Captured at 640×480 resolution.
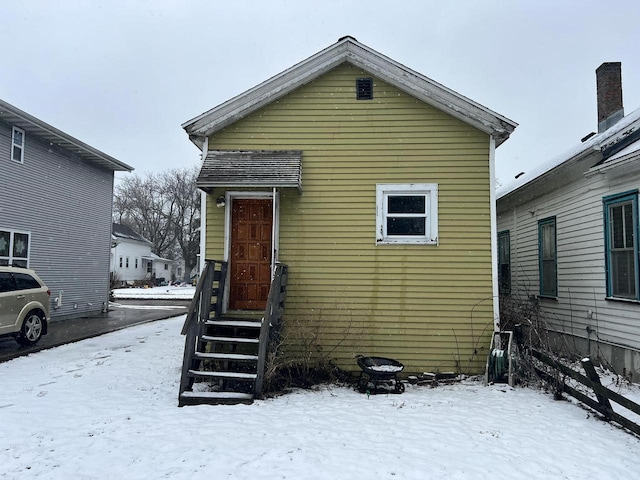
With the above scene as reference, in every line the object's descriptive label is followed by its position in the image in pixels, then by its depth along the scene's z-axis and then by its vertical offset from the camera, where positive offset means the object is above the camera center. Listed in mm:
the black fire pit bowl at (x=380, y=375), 6836 -1681
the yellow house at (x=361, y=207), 7824 +1081
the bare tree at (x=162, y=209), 57156 +7288
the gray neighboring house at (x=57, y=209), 12414 +1766
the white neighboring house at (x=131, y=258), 38700 +612
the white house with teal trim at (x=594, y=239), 7465 +613
